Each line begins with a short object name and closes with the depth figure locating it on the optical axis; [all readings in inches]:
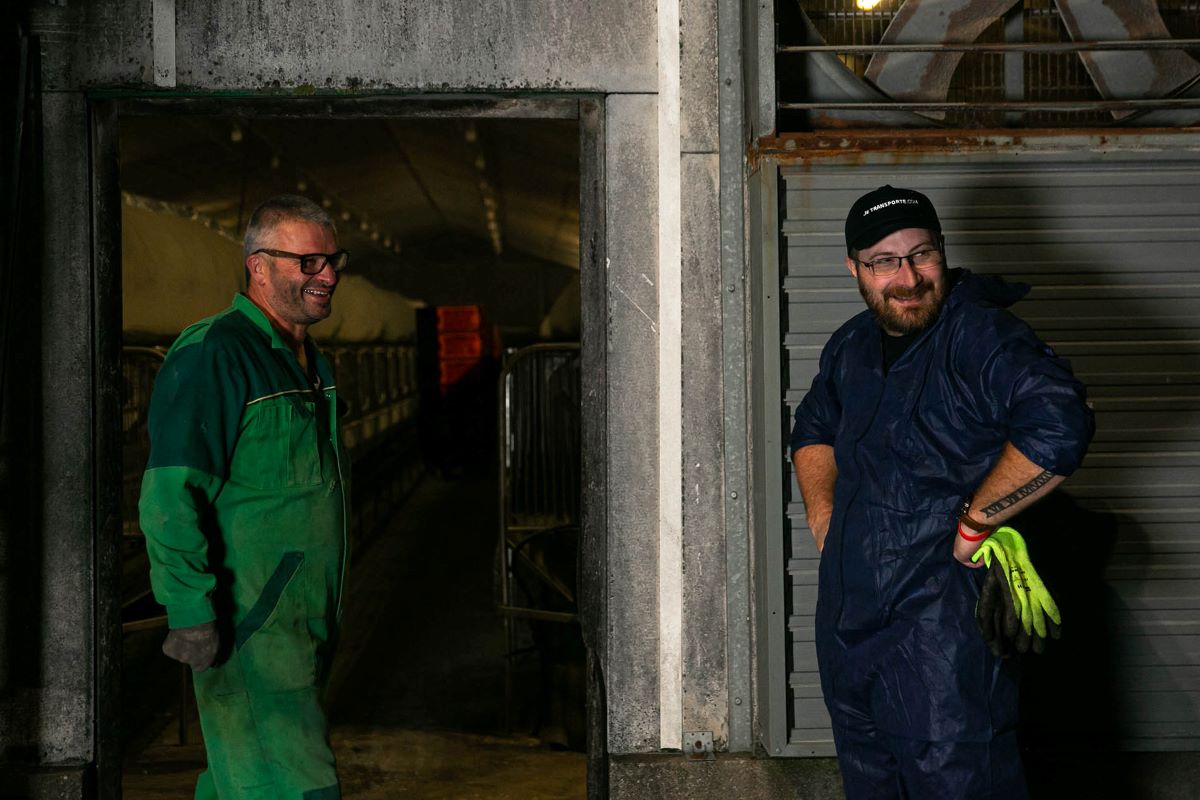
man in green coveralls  115.3
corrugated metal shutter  155.3
